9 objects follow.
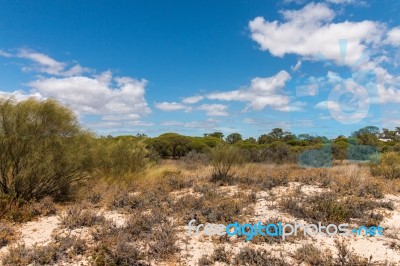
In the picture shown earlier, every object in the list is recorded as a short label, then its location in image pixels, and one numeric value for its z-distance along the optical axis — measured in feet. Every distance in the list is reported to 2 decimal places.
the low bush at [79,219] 22.96
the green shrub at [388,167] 45.21
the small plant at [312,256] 16.96
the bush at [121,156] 40.96
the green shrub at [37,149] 27.89
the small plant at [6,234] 19.77
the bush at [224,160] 45.11
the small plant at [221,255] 17.63
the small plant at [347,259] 16.49
